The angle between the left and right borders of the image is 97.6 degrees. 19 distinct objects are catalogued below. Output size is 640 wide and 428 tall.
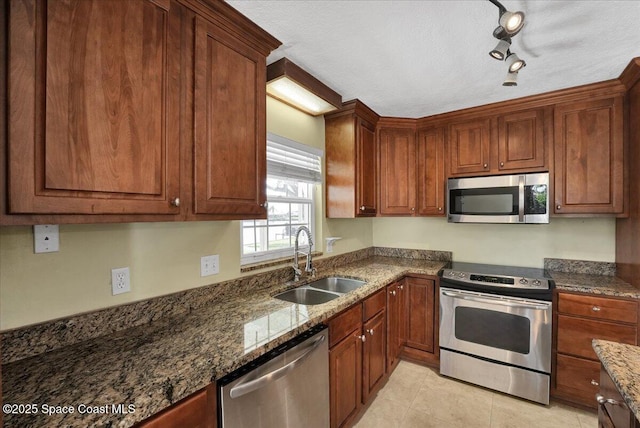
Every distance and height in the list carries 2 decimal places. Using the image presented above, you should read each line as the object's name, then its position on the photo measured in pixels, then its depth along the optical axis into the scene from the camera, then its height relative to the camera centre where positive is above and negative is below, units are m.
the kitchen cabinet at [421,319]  2.62 -1.03
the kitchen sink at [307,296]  2.00 -0.62
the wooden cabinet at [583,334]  1.93 -0.88
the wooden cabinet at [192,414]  0.87 -0.66
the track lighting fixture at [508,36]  1.21 +0.82
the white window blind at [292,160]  2.16 +0.44
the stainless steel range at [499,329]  2.14 -0.97
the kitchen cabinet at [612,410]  0.84 -0.65
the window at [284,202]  2.12 +0.09
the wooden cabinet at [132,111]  0.83 +0.38
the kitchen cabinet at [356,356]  1.68 -0.99
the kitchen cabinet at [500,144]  2.42 +0.62
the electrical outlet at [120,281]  1.27 -0.31
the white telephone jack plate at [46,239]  1.08 -0.10
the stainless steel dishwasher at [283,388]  1.08 -0.78
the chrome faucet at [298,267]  2.13 -0.41
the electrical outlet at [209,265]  1.64 -0.31
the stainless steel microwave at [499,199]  2.35 +0.11
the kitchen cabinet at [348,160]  2.59 +0.49
